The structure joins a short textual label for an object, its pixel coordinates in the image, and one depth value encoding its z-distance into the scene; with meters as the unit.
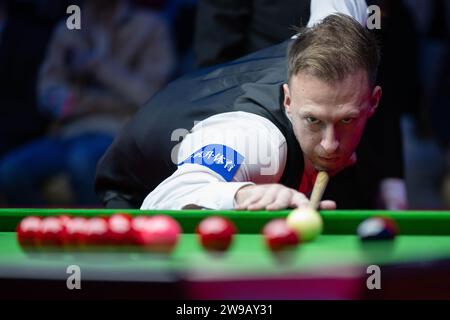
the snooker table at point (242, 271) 4.27
